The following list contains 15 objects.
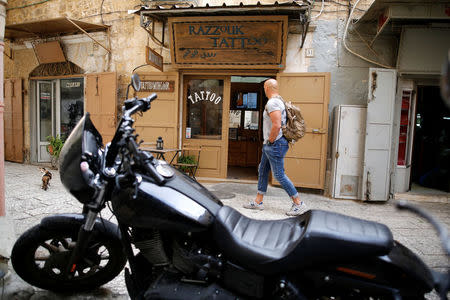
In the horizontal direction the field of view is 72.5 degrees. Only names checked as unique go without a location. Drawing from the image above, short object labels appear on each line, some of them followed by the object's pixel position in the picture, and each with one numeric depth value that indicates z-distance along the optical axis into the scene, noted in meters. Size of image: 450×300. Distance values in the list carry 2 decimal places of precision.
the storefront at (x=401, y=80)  5.02
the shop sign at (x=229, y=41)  5.76
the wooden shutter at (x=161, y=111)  6.48
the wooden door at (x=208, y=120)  6.68
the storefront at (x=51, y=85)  7.02
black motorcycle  1.42
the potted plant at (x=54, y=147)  7.37
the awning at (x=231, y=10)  5.23
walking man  3.99
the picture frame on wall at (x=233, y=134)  9.18
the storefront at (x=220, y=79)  5.77
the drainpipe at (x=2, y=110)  3.17
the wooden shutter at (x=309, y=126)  5.83
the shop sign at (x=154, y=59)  5.68
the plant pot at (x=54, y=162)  7.48
